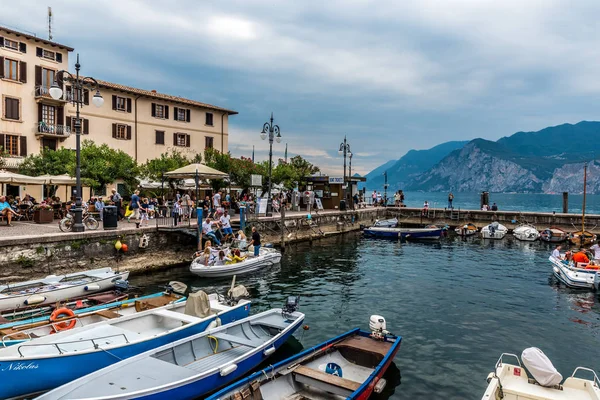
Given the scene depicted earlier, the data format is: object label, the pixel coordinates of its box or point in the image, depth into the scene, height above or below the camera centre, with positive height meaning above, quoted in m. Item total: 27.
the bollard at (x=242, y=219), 24.59 -1.82
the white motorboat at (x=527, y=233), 35.72 -3.56
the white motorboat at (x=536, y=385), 7.57 -3.57
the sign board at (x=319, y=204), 39.59 -1.38
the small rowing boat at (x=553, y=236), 34.84 -3.63
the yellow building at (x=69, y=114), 33.94 +6.74
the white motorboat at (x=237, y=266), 18.98 -3.58
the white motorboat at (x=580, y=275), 18.59 -3.70
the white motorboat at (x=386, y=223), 39.91 -3.09
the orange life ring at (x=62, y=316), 10.70 -3.43
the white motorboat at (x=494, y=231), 36.72 -3.48
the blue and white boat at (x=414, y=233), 35.53 -3.60
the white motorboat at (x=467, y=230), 38.94 -3.60
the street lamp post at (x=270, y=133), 27.75 +3.67
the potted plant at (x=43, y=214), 22.17 -1.42
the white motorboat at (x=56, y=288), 13.17 -3.38
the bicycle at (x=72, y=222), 18.97 -1.63
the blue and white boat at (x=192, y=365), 7.54 -3.62
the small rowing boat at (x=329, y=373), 7.96 -3.75
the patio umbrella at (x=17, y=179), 22.56 +0.42
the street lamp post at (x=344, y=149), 39.02 +3.80
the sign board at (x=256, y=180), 31.15 +0.65
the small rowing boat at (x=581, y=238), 31.81 -3.57
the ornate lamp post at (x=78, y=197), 18.47 -0.42
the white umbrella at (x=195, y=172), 22.78 +0.86
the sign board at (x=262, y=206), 29.69 -1.19
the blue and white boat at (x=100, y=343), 8.23 -3.49
